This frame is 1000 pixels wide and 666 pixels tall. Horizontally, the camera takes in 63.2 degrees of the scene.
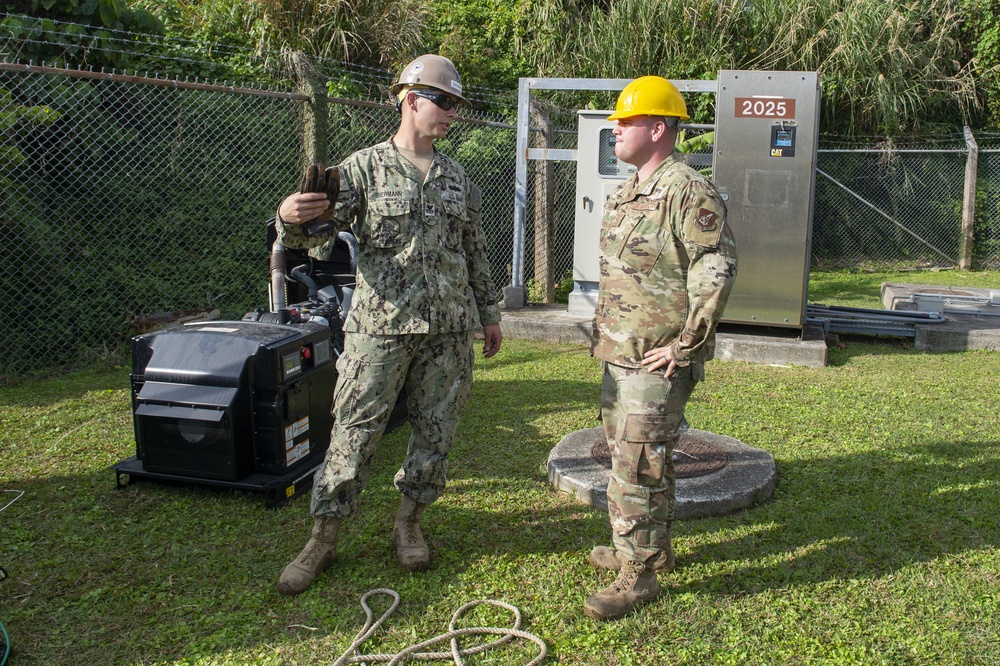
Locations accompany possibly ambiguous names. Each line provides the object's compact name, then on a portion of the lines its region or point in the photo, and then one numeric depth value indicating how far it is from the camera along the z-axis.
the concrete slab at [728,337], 7.16
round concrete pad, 3.97
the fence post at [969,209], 13.30
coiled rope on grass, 2.83
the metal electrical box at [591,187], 8.48
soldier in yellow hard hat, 2.95
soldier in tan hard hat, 3.18
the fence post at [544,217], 9.42
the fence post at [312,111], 7.75
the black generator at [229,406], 4.02
